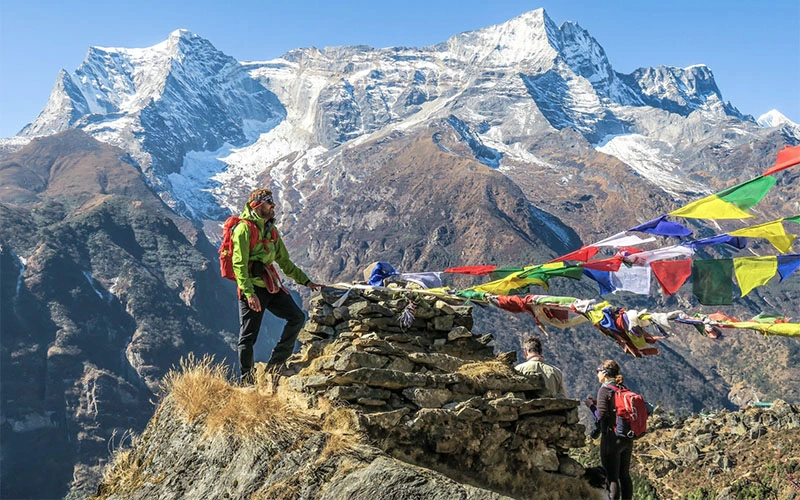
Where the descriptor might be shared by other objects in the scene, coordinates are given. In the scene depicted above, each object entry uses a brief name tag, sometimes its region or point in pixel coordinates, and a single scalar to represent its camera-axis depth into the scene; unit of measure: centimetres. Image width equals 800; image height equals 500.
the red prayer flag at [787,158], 927
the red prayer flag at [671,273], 1079
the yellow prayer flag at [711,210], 1056
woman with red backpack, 953
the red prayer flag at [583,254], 1275
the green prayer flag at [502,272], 1398
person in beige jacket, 1002
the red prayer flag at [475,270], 1491
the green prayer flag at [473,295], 1337
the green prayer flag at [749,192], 1063
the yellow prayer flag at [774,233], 998
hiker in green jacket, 996
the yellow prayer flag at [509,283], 1317
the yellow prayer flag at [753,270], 967
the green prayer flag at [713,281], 1012
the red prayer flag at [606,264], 1198
